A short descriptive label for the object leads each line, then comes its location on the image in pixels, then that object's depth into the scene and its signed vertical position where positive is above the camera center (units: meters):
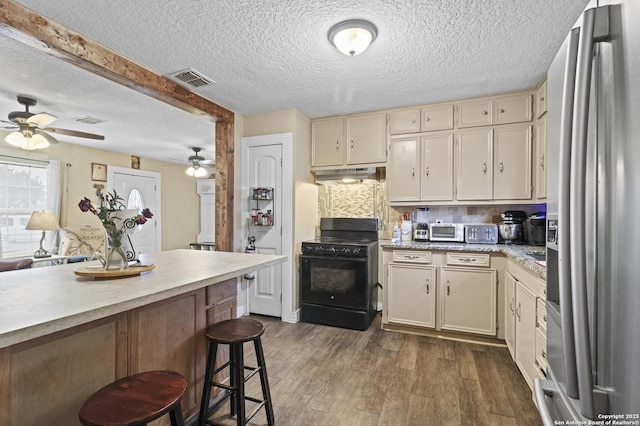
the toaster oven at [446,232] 3.30 -0.16
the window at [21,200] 4.21 +0.25
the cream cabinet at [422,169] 3.22 +0.53
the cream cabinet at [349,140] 3.49 +0.92
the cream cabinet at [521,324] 1.95 -0.77
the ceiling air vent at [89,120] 3.77 +1.23
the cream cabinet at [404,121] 3.33 +1.07
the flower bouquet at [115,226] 1.48 -0.05
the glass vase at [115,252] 1.49 -0.18
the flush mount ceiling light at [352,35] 1.91 +1.18
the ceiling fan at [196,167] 5.17 +0.85
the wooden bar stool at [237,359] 1.54 -0.76
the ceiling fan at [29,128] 2.93 +0.91
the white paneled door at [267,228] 3.55 -0.13
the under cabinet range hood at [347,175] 3.51 +0.51
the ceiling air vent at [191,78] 2.58 +1.23
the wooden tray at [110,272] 1.38 -0.26
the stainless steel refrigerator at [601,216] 0.54 +0.00
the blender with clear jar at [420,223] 3.46 -0.07
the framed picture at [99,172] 5.23 +0.79
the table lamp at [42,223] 3.96 -0.08
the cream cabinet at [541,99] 2.64 +1.07
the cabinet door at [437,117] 3.20 +1.07
